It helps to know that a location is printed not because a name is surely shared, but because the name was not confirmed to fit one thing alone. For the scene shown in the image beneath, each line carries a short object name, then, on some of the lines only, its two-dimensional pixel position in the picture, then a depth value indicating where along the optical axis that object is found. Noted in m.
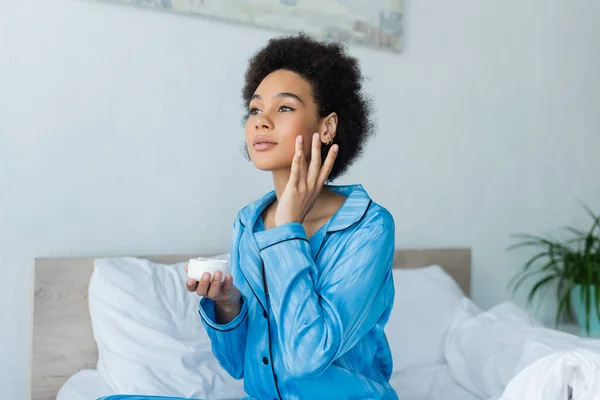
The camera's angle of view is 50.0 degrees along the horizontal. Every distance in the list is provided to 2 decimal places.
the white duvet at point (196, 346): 1.56
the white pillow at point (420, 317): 1.93
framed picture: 1.96
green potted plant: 2.52
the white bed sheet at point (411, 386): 1.58
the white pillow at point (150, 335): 1.54
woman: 1.00
